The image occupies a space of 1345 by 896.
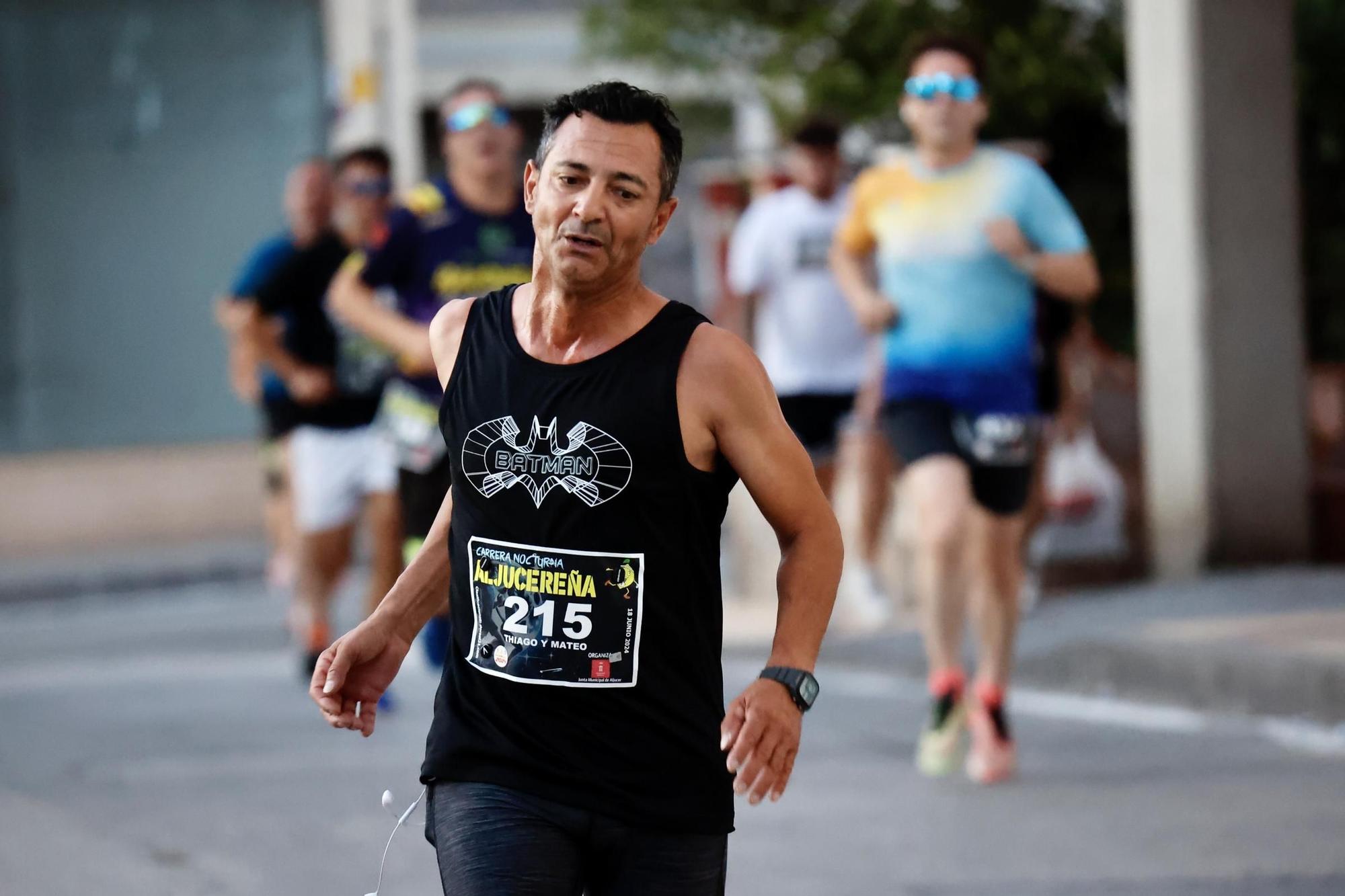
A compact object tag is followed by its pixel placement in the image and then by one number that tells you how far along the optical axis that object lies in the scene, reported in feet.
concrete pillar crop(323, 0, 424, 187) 126.52
